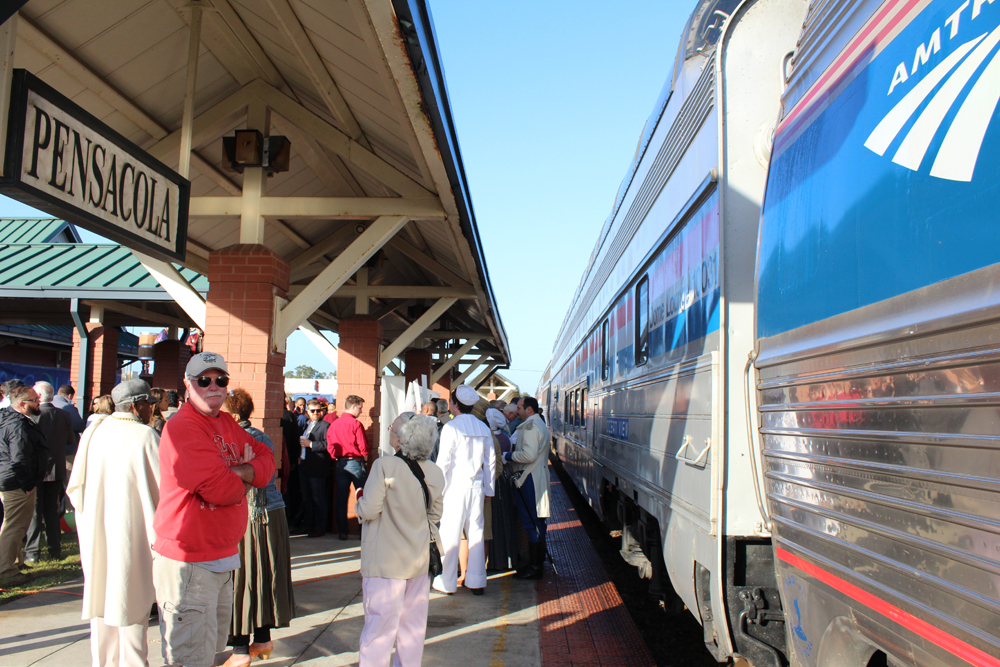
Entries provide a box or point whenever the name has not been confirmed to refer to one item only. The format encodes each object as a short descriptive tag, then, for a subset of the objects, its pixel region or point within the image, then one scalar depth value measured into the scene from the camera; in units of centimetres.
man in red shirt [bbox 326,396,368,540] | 799
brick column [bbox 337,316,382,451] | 980
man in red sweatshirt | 315
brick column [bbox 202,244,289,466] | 597
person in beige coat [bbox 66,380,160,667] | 360
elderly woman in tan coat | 374
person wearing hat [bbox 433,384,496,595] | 619
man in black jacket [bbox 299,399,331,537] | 859
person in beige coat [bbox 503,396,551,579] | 695
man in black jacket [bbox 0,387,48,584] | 623
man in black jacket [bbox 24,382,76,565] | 725
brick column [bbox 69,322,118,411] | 1291
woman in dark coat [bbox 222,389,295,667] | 423
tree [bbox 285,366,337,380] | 12265
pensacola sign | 270
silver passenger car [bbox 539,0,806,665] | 321
